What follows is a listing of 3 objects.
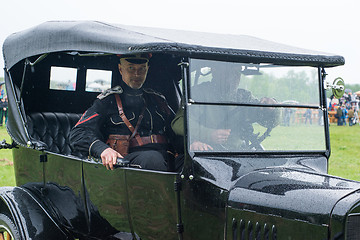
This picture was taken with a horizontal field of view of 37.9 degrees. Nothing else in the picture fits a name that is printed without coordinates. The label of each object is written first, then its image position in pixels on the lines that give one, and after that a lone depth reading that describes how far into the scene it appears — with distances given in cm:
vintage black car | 279
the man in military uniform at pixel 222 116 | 315
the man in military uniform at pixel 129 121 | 380
